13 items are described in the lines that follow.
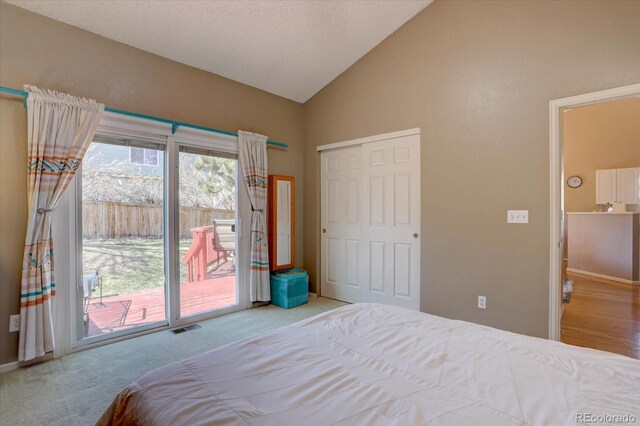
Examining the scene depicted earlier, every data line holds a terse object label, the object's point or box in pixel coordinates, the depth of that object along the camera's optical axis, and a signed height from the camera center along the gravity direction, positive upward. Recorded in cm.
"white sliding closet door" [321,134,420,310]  355 -16
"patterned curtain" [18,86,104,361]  234 +12
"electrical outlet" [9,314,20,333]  237 -86
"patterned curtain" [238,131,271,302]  377 +3
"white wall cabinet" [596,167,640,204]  584 +43
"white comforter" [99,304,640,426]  88 -58
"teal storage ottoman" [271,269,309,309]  387 -102
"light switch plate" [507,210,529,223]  277 -7
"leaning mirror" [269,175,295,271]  405 -17
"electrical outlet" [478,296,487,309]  299 -91
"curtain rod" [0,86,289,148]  230 +89
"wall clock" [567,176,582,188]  667 +58
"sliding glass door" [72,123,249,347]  280 -24
